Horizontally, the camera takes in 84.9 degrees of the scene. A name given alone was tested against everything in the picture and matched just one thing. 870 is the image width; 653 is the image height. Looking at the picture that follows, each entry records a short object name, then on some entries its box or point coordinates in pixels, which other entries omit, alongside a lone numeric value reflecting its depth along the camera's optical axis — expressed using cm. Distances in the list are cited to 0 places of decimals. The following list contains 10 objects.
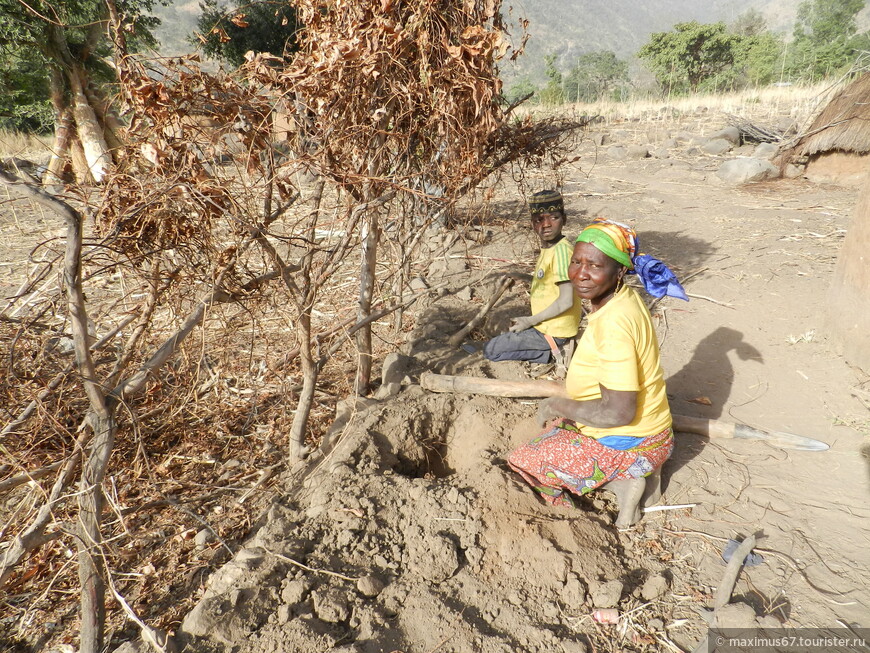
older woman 211
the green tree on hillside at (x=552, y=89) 2079
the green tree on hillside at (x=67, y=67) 836
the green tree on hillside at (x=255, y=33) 1051
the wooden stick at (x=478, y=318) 425
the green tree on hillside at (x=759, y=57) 2778
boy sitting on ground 349
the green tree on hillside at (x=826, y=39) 2616
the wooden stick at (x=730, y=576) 197
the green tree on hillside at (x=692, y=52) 2730
